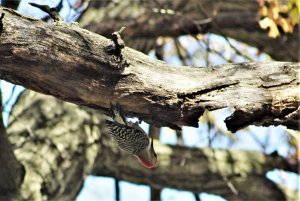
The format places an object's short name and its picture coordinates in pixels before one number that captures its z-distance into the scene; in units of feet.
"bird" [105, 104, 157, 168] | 23.40
